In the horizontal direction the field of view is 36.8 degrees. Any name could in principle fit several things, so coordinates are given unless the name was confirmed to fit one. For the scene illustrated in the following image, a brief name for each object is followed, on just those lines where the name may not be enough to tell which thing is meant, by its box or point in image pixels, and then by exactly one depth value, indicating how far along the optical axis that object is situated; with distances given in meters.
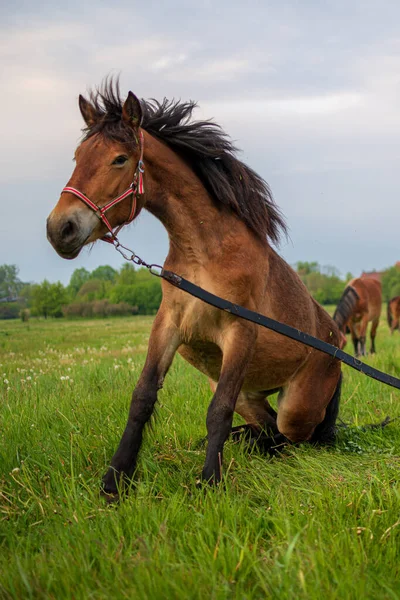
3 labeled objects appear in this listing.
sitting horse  3.52
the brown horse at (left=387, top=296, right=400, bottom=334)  22.42
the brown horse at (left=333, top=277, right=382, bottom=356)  14.63
